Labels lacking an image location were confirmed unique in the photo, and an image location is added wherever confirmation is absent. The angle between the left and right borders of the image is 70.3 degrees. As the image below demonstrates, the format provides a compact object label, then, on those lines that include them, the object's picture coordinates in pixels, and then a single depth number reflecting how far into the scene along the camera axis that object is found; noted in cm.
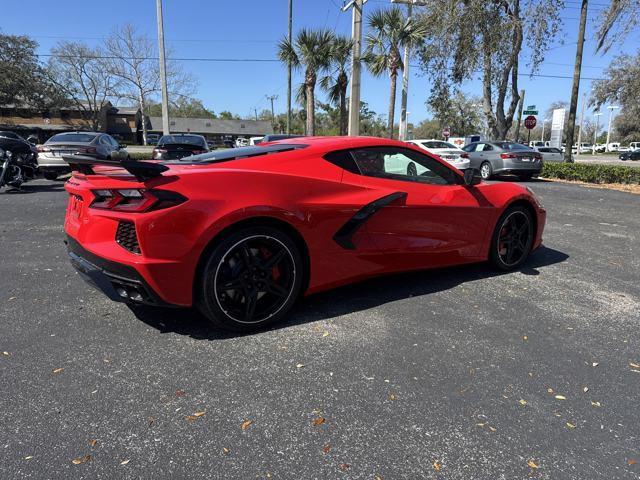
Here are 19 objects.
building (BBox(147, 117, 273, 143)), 8158
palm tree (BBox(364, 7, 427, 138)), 2431
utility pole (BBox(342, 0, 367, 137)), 1615
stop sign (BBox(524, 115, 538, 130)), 2100
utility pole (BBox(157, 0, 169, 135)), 2470
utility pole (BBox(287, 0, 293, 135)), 3001
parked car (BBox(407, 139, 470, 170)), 1741
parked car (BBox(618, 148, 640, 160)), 4941
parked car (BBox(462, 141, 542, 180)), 1600
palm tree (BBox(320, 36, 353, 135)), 2738
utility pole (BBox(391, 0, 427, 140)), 2433
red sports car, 291
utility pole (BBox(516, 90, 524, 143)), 2564
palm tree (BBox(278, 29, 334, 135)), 2744
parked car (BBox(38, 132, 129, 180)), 1209
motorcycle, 1034
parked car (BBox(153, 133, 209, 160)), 1218
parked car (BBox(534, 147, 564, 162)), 3010
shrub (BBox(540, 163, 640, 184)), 1520
